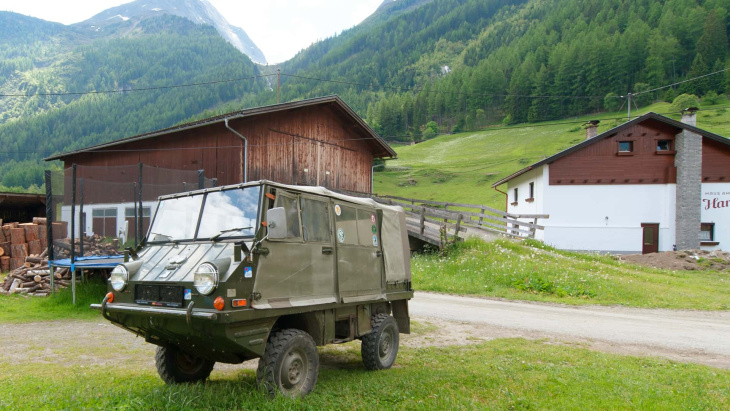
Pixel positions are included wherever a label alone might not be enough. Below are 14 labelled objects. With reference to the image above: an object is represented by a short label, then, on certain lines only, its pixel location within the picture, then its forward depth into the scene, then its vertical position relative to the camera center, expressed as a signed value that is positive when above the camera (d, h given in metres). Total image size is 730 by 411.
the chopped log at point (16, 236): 18.03 -1.39
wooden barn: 21.47 +2.74
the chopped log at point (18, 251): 18.06 -1.97
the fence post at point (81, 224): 11.01 -0.56
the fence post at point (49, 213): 11.12 -0.30
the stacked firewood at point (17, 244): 18.00 -1.72
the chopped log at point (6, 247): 18.15 -1.84
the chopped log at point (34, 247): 18.50 -1.87
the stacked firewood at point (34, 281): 12.38 -2.18
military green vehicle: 4.77 -0.93
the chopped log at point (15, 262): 17.92 -2.39
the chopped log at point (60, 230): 11.48 -0.73
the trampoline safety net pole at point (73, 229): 10.92 -0.69
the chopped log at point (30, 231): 18.59 -1.25
